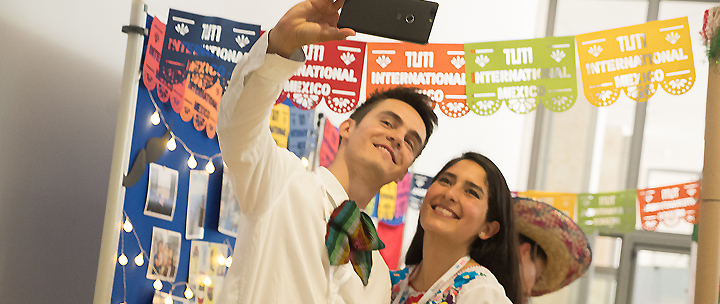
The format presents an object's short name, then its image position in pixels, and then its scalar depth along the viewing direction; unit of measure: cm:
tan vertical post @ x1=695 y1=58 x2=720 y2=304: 214
